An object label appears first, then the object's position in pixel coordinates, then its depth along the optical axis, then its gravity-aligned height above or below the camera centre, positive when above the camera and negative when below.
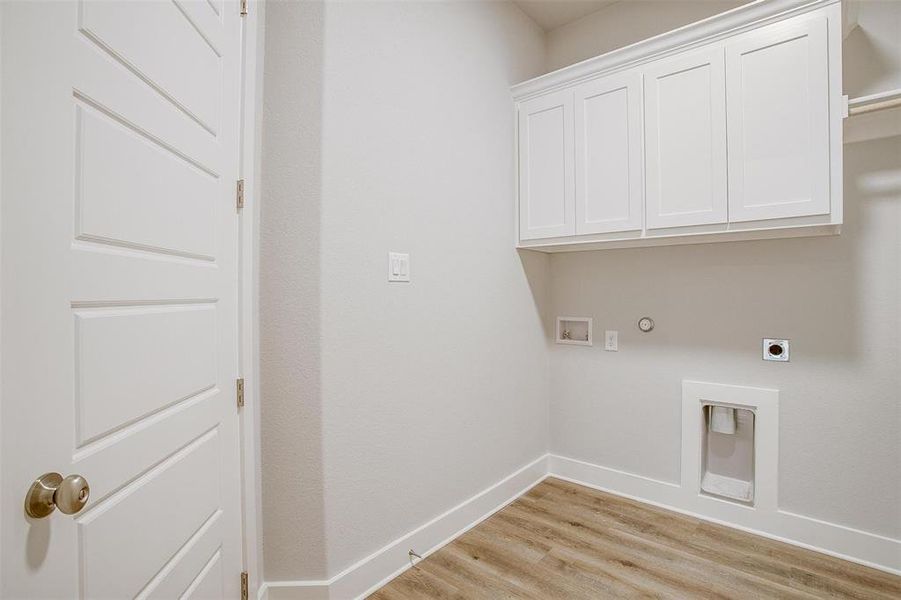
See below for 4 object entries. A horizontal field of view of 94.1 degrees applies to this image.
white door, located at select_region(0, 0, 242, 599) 0.70 +0.02
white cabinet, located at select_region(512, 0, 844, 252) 1.77 +0.82
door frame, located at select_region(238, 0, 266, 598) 1.46 +0.06
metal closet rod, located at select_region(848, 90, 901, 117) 1.69 +0.82
